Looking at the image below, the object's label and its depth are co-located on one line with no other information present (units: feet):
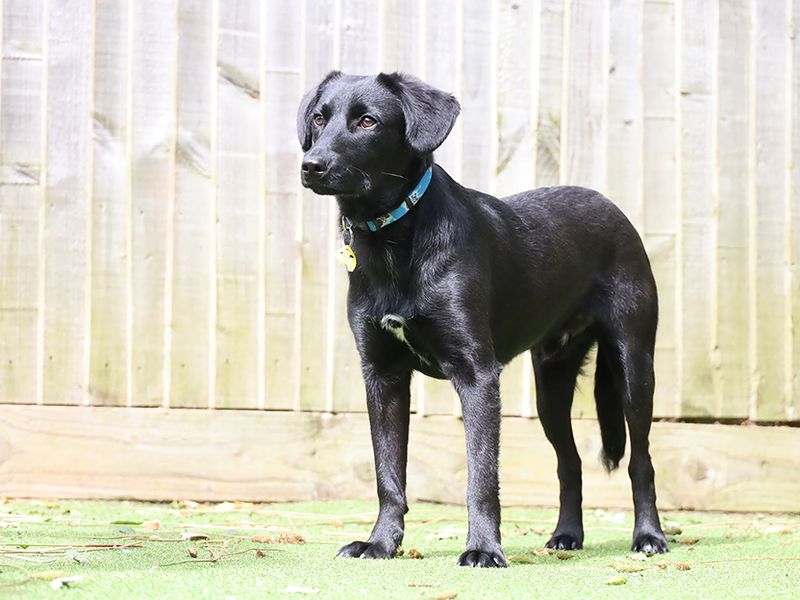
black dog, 11.85
